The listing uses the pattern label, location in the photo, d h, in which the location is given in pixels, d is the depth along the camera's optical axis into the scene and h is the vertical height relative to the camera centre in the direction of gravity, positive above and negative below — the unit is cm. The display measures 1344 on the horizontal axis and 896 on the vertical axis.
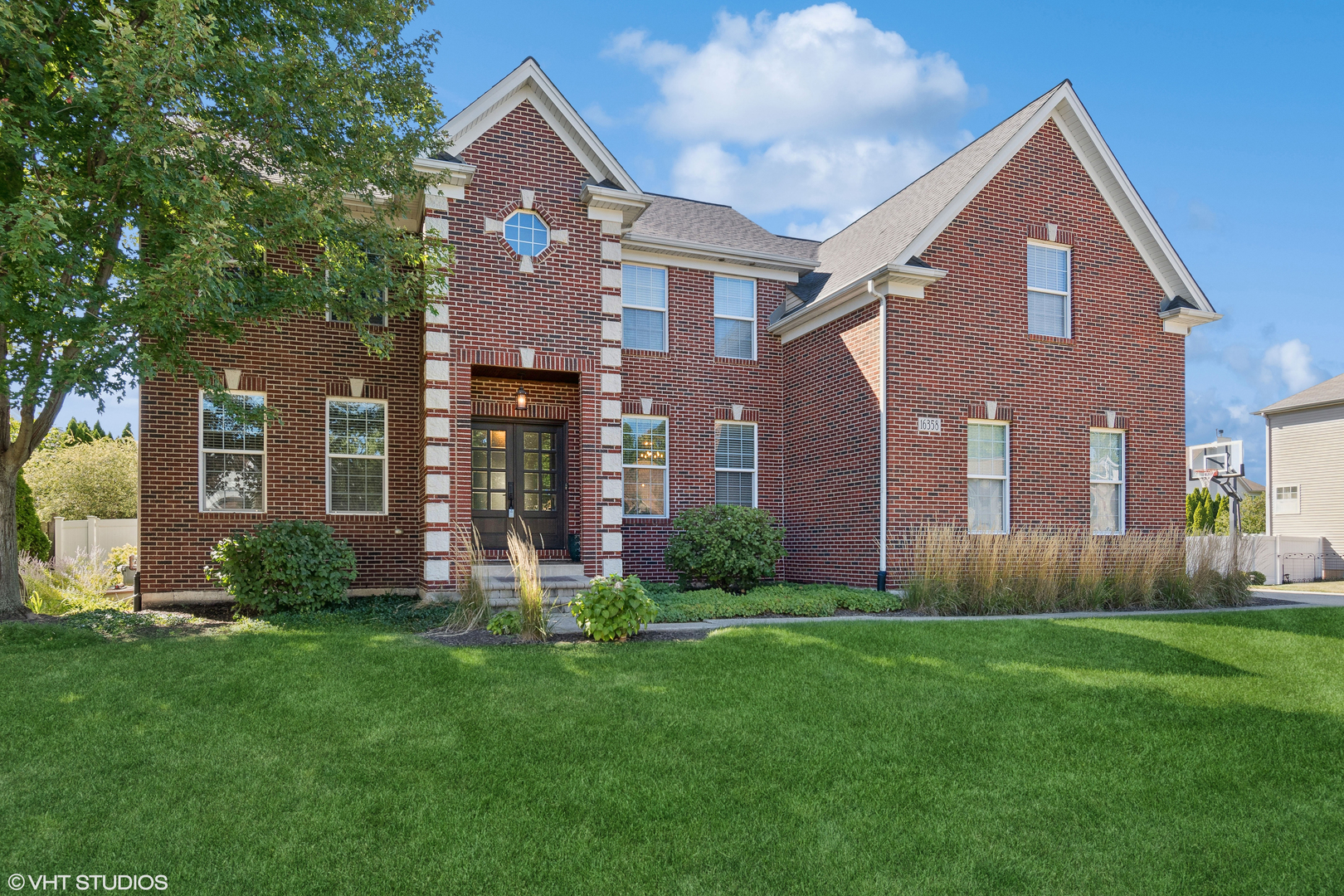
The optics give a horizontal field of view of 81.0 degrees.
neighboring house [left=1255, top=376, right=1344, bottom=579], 2491 +35
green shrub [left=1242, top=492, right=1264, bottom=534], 3337 -165
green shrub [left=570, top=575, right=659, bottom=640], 879 -147
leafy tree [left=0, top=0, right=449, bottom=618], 816 +361
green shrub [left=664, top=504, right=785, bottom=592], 1278 -111
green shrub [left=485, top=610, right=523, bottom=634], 924 -170
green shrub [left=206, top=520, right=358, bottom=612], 1082 -125
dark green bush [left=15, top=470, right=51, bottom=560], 1480 -82
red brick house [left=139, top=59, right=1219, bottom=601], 1230 +177
